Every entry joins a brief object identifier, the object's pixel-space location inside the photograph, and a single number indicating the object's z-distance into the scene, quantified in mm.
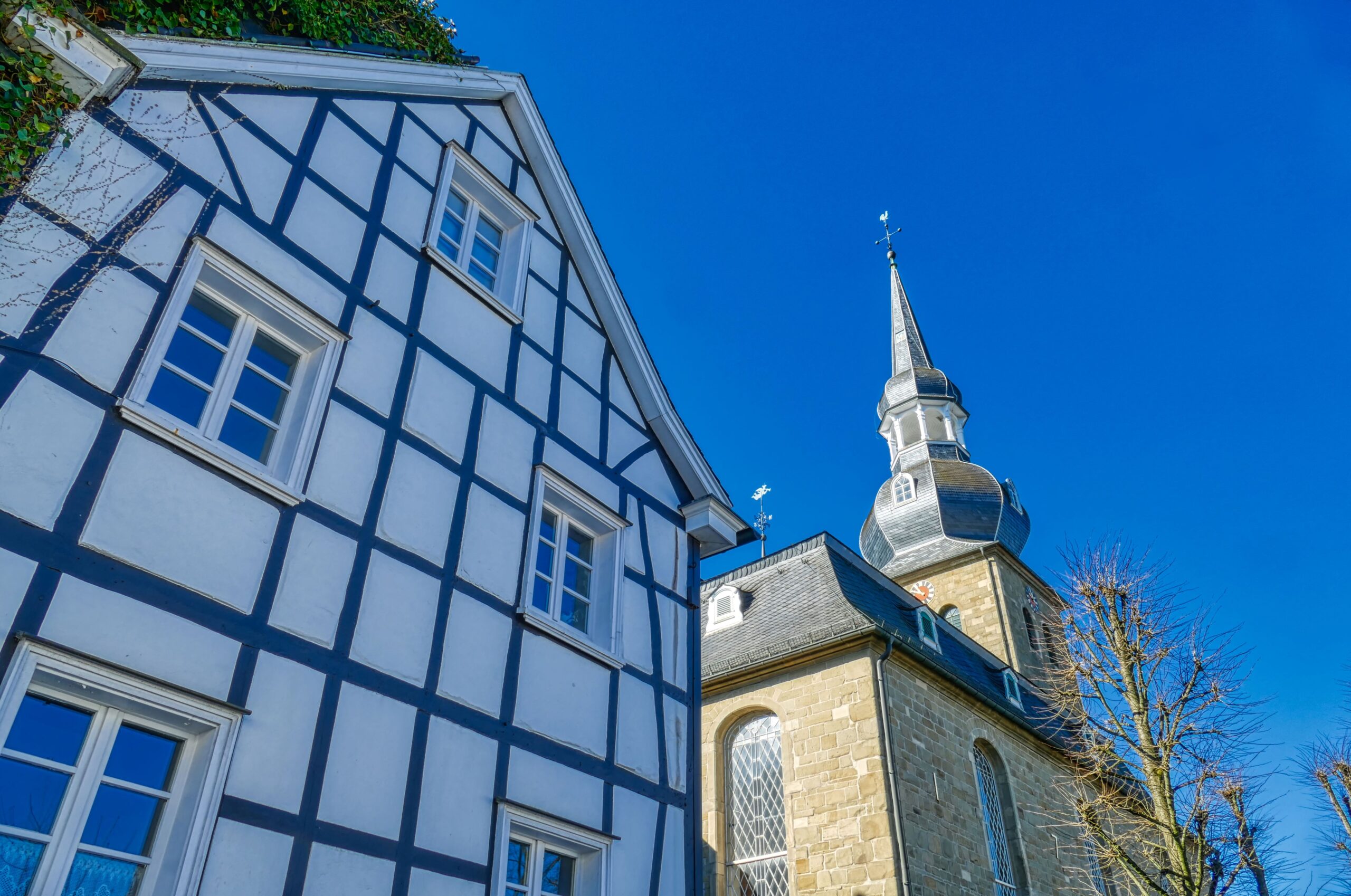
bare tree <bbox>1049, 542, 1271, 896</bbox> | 11258
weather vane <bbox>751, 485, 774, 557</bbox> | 26656
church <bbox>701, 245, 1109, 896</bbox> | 12586
